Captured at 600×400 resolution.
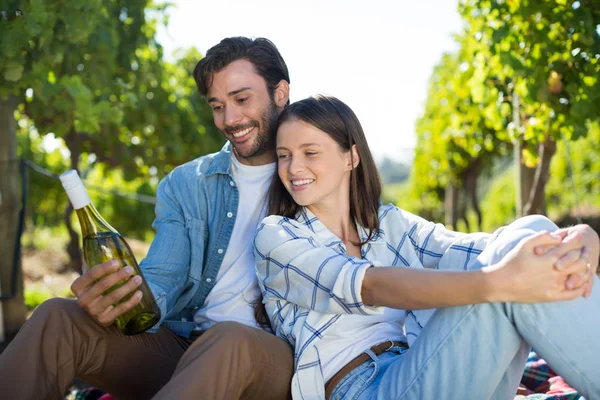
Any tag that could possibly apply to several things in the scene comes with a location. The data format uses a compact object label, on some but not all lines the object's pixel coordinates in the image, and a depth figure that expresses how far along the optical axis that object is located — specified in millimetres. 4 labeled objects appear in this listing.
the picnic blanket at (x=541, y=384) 2484
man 1950
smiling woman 1861
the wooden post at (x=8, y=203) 4438
